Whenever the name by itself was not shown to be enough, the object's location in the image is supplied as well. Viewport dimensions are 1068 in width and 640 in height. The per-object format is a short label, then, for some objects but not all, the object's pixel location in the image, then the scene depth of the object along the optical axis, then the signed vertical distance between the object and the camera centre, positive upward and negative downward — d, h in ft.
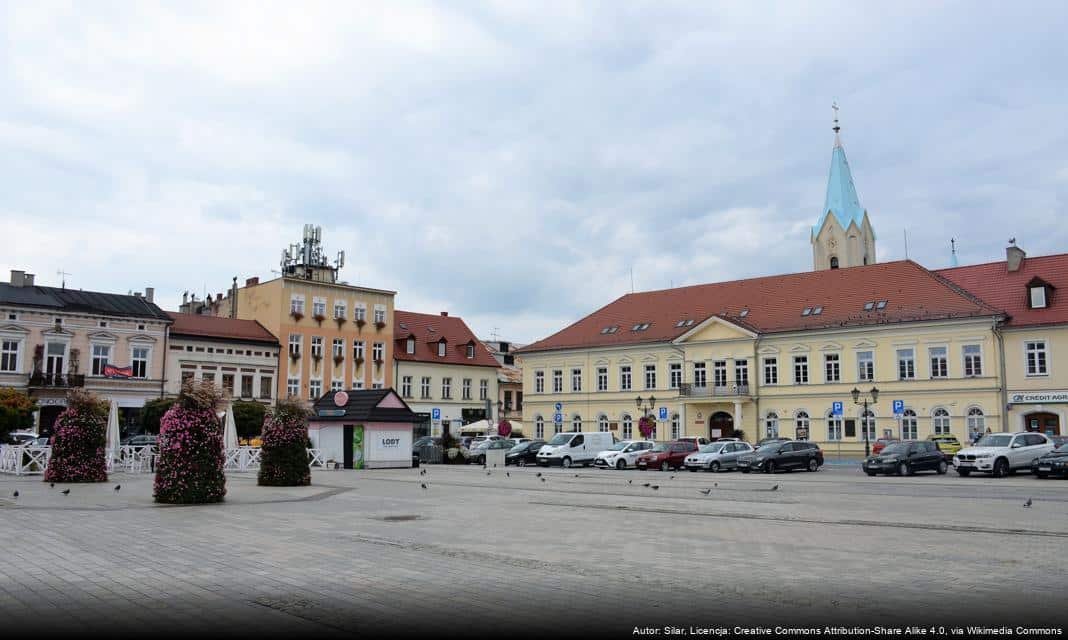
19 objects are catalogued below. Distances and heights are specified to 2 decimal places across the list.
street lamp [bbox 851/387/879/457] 158.83 +3.45
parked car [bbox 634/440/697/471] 133.39 -5.95
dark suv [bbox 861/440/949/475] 109.81 -5.47
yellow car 144.15 -4.53
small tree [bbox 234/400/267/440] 174.19 +0.66
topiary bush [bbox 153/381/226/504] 62.59 -2.13
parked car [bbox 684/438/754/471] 126.21 -5.48
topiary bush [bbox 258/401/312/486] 80.94 -2.67
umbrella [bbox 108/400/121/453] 107.96 -1.12
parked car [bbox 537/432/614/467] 147.95 -5.07
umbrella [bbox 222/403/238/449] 110.52 -1.47
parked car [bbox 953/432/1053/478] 104.68 -4.53
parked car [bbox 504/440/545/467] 156.35 -6.19
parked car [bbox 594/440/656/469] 138.82 -5.68
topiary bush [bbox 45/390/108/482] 82.23 -1.81
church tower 282.97 +61.19
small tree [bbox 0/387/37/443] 120.88 +1.82
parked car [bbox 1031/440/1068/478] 97.45 -5.41
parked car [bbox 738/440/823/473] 121.29 -5.68
